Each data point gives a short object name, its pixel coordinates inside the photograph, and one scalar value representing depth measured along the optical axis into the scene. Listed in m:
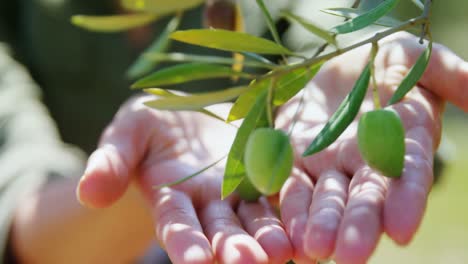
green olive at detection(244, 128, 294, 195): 0.63
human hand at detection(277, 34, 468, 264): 0.69
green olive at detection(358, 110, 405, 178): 0.64
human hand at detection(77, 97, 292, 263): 0.73
